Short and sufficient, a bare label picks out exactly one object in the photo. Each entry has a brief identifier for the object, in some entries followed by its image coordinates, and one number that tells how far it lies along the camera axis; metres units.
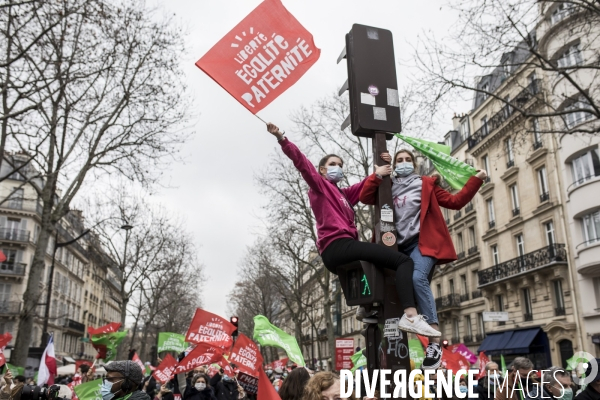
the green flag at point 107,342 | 16.17
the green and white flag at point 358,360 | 12.19
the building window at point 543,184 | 32.13
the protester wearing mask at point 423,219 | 4.02
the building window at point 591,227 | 27.66
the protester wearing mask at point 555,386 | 5.82
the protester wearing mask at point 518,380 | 5.14
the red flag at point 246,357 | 10.27
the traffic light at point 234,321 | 14.43
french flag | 11.59
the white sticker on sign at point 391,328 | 3.88
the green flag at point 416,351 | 11.21
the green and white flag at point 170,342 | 16.44
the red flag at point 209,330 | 12.46
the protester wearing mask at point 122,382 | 4.51
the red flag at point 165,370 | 13.96
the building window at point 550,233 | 31.49
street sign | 17.78
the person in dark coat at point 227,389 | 12.26
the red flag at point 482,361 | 14.19
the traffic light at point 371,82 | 4.34
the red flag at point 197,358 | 11.99
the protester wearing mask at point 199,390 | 10.69
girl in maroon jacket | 3.91
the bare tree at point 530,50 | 12.22
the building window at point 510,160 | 35.88
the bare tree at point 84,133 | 14.98
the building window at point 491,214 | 38.62
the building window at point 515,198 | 35.41
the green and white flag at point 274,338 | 9.16
